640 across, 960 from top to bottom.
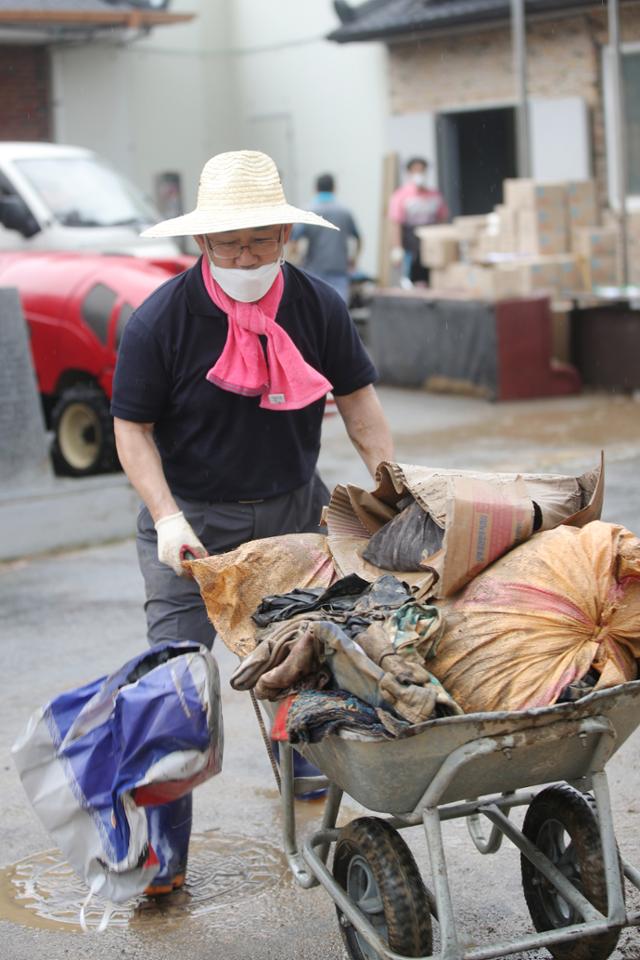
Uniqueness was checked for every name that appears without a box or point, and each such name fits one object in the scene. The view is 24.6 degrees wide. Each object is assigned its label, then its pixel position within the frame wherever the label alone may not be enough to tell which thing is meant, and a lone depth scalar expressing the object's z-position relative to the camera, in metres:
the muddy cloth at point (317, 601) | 3.28
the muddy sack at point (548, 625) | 3.07
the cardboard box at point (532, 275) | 13.02
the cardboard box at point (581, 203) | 13.69
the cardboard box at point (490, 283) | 12.92
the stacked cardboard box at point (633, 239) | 14.34
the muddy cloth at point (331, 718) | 2.94
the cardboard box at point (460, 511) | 3.20
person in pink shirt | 17.28
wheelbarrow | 2.93
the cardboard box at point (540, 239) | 13.59
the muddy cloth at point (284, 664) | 3.05
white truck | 11.52
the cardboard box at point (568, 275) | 13.45
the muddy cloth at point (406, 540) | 3.34
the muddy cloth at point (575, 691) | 3.02
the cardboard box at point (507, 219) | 13.80
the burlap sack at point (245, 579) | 3.52
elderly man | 3.82
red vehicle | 9.88
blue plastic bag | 3.48
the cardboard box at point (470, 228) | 14.47
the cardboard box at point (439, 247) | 14.14
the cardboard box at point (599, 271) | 13.62
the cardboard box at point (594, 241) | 13.60
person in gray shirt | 14.43
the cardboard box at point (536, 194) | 13.45
